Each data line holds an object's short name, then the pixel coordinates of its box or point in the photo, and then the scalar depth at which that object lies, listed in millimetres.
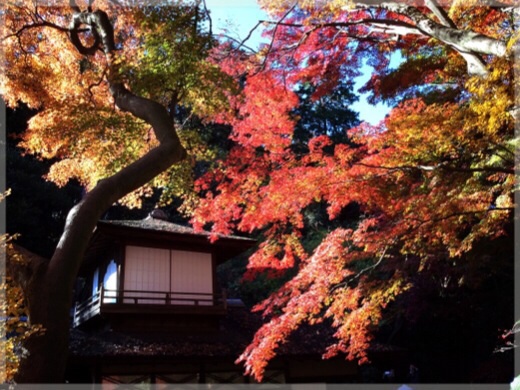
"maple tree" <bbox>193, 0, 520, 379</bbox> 5520
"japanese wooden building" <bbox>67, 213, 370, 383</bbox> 10039
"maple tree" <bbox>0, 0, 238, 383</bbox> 4672
